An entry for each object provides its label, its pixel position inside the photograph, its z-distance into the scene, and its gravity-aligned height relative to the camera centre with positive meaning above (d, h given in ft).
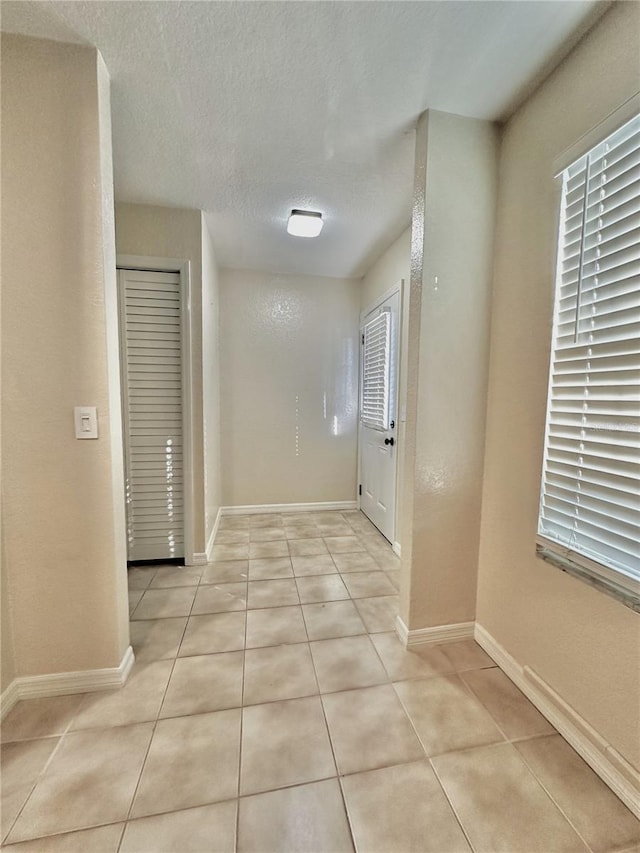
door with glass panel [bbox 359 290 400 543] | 9.52 -0.51
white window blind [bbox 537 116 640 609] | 3.59 +0.22
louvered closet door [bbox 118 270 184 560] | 8.00 -0.42
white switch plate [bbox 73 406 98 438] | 4.60 -0.38
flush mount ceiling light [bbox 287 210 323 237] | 7.64 +3.76
